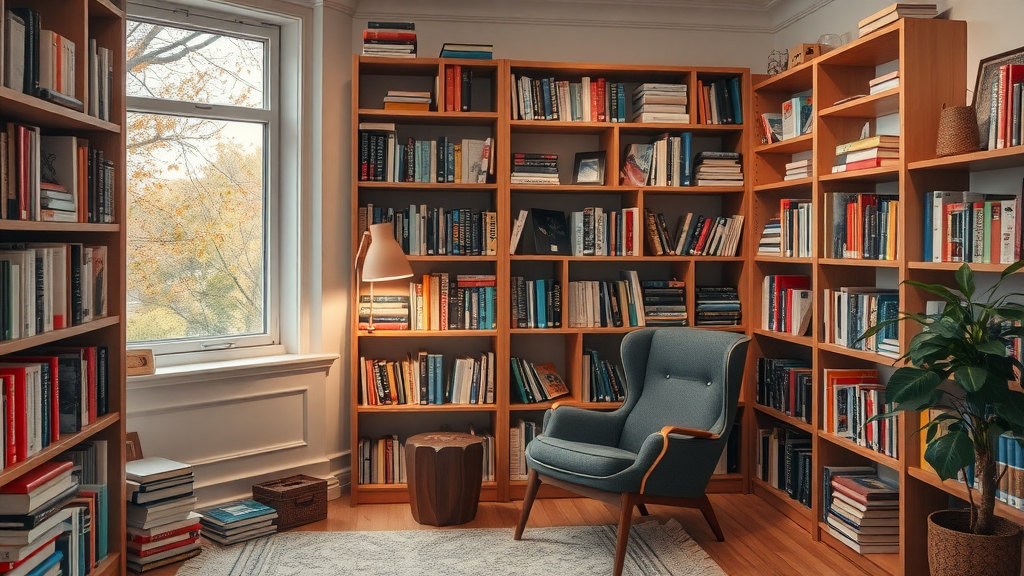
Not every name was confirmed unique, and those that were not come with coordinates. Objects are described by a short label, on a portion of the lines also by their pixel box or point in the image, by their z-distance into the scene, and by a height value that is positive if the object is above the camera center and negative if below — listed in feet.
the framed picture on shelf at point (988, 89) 9.38 +2.23
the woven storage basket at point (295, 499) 12.73 -3.47
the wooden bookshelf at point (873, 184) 10.24 +1.32
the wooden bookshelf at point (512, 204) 14.15 +1.38
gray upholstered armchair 11.24 -2.31
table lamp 12.89 +0.30
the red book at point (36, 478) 7.73 -1.96
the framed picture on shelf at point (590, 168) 14.74 +1.97
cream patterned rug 11.10 -3.92
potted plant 8.27 -1.29
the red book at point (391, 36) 13.80 +4.07
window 12.97 +1.59
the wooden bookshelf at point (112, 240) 9.36 +0.44
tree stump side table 12.82 -3.14
